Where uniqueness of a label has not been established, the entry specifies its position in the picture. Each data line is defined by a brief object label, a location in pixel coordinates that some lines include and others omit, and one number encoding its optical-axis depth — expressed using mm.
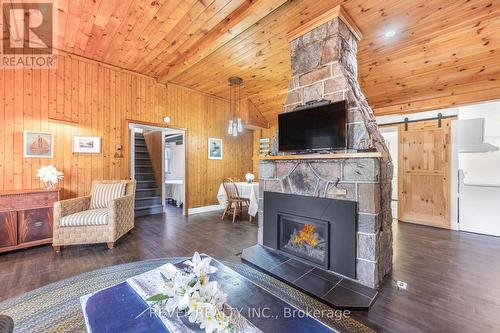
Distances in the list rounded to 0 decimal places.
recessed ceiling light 2714
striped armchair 2801
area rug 1542
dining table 4285
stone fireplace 2027
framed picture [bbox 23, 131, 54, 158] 3209
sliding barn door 4047
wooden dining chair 4453
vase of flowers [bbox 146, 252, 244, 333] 917
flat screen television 2223
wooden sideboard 2738
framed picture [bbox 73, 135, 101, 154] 3633
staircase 4961
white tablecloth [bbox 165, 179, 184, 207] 5966
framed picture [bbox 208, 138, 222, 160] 5480
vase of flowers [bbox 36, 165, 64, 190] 3135
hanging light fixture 4293
